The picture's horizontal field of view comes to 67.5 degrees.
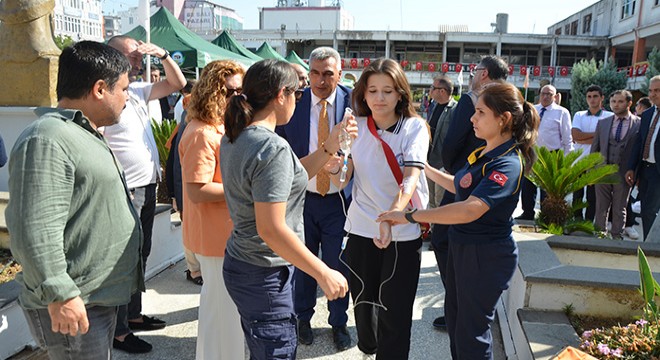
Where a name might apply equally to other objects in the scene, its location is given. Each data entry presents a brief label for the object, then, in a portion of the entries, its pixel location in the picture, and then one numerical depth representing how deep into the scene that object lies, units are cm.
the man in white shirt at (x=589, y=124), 728
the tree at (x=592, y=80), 2614
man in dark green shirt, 163
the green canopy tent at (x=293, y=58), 1729
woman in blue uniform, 237
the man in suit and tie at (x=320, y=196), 349
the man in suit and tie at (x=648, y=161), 541
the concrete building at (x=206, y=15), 7707
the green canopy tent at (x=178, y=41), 1020
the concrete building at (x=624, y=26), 3042
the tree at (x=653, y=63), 2191
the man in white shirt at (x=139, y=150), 334
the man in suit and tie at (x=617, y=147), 633
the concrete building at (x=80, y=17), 7569
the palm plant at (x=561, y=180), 543
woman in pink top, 269
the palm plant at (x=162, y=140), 617
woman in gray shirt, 192
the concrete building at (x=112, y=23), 10156
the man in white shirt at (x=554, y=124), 714
